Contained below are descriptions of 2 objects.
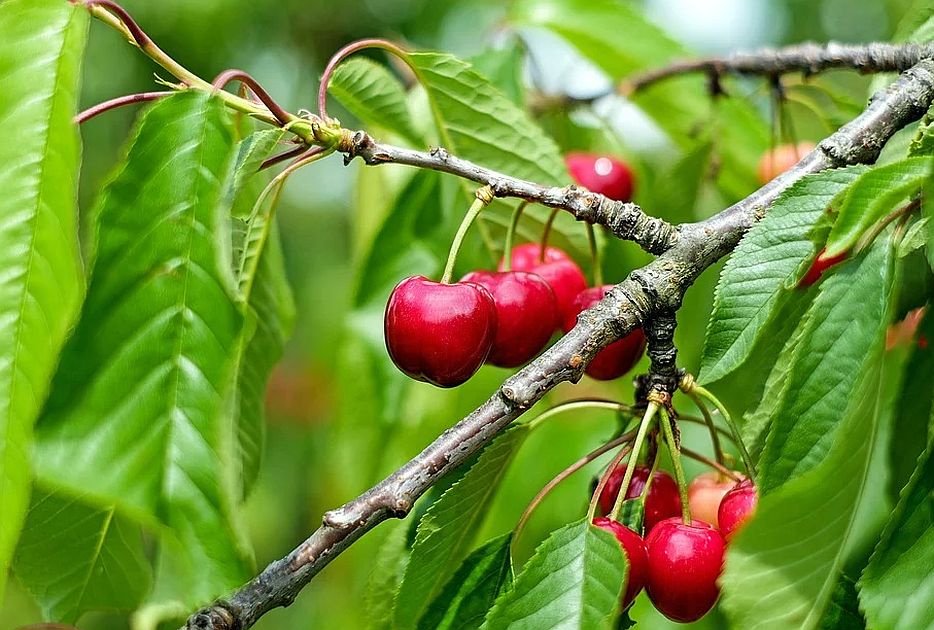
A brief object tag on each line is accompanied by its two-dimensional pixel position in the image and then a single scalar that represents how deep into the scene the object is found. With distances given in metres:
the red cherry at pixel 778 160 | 1.16
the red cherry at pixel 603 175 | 1.15
